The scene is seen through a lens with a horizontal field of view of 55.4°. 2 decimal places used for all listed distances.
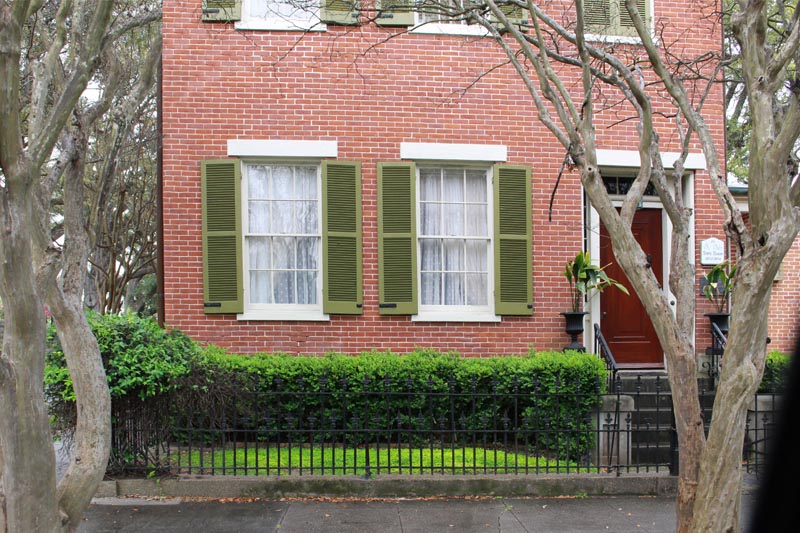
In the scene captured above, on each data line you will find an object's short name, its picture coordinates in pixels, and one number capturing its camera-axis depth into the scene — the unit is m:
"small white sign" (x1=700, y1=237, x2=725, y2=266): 10.41
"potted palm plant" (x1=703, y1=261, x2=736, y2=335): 10.01
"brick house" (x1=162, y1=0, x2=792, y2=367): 9.76
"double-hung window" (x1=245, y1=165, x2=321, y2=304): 9.95
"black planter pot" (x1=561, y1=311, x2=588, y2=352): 9.91
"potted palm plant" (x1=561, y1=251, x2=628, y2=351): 9.84
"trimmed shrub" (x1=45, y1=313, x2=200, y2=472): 7.21
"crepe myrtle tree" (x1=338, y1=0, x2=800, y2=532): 4.57
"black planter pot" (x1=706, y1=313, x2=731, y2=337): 10.02
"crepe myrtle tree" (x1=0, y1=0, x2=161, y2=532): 4.12
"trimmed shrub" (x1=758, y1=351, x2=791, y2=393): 9.24
